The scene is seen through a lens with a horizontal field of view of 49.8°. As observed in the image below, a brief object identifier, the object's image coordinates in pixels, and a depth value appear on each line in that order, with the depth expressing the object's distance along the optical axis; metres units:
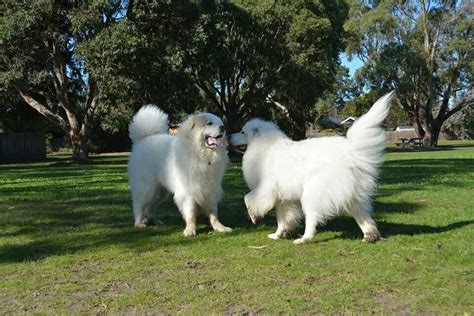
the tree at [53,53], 25.14
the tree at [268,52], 32.62
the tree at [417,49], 50.12
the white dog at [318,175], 6.09
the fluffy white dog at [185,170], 7.10
